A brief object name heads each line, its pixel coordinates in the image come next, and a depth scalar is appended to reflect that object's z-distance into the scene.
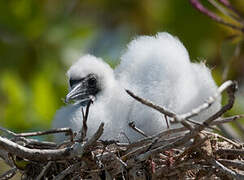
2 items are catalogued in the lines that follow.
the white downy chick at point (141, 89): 6.05
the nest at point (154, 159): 5.19
